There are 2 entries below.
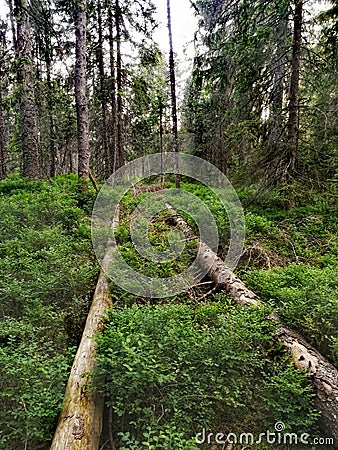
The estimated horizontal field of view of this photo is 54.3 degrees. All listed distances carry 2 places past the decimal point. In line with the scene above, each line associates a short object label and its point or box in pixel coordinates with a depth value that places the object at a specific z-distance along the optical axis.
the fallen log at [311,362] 2.89
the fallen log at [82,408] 2.48
